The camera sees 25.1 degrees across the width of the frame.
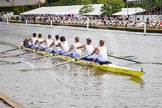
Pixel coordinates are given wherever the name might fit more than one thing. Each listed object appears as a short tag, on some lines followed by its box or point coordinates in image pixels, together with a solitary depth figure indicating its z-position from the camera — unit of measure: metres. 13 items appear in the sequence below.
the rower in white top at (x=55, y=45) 21.62
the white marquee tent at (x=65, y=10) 65.31
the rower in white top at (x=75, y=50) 18.73
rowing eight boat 14.39
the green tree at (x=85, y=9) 63.88
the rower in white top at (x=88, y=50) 17.59
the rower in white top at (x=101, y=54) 15.92
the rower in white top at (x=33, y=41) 25.54
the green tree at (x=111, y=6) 60.22
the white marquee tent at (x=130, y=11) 57.59
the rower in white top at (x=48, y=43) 23.08
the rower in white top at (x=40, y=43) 24.05
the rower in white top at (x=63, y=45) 20.39
